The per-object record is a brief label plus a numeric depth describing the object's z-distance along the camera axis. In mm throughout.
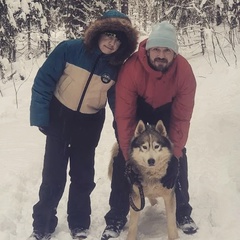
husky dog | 3232
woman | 3125
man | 3109
